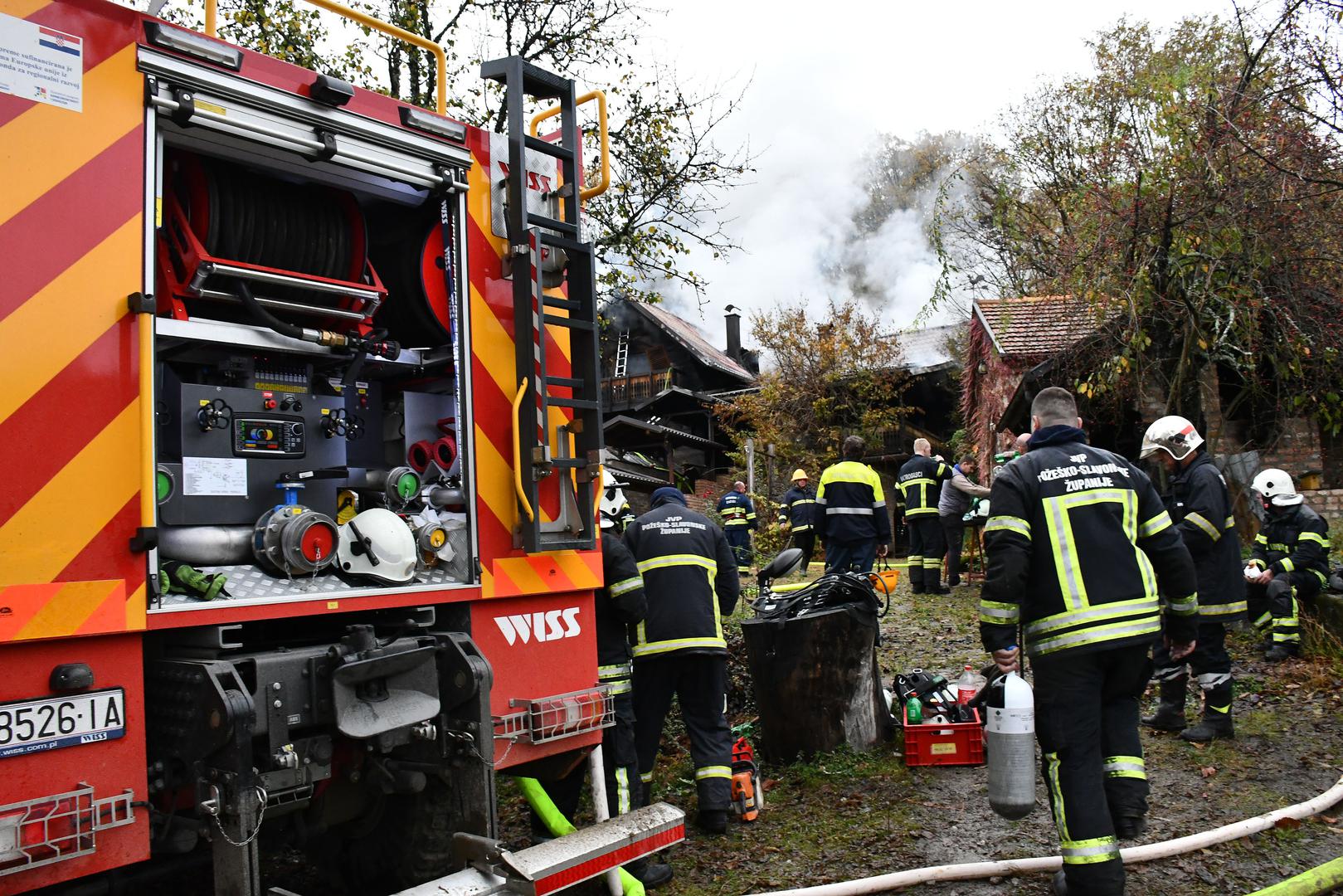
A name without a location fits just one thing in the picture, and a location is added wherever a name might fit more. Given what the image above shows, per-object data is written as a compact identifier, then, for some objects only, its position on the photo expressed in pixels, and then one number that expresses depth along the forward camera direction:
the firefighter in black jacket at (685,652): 4.99
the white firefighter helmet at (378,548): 3.40
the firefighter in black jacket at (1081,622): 3.77
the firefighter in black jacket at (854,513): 9.78
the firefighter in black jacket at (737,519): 16.77
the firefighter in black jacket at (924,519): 11.52
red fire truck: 2.55
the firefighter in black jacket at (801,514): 12.73
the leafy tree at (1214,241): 9.41
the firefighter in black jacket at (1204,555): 6.00
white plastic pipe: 3.98
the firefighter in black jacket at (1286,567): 7.27
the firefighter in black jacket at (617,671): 4.63
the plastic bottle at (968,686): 5.80
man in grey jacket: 11.25
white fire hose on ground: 3.88
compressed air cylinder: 3.94
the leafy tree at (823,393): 25.08
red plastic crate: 5.53
